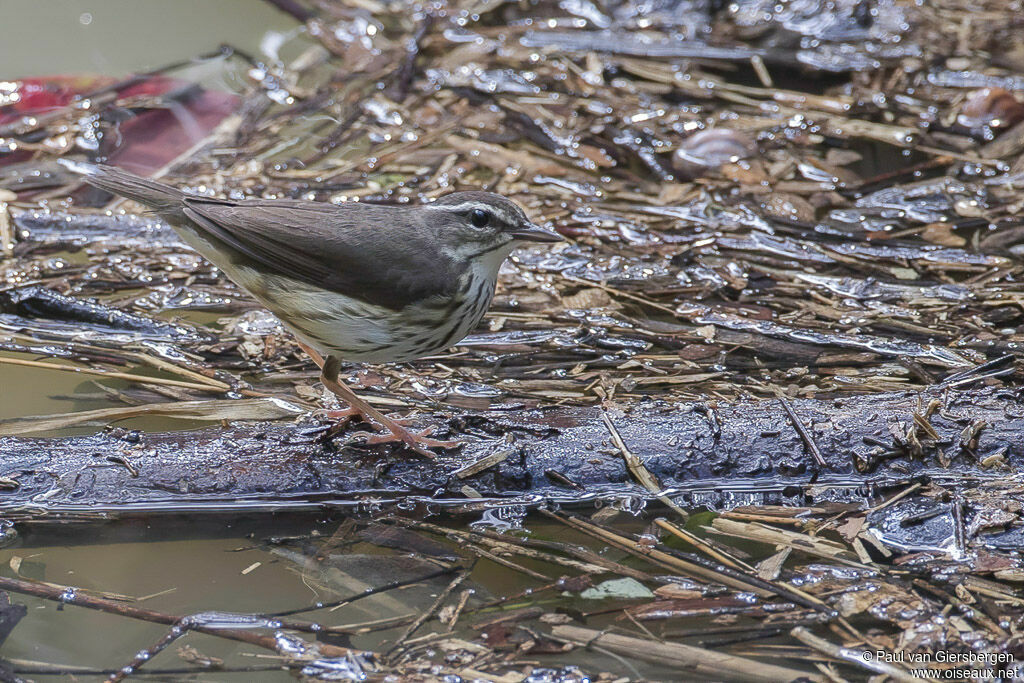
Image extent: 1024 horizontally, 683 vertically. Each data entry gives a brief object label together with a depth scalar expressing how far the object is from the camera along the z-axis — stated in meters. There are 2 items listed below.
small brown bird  9.21
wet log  8.59
